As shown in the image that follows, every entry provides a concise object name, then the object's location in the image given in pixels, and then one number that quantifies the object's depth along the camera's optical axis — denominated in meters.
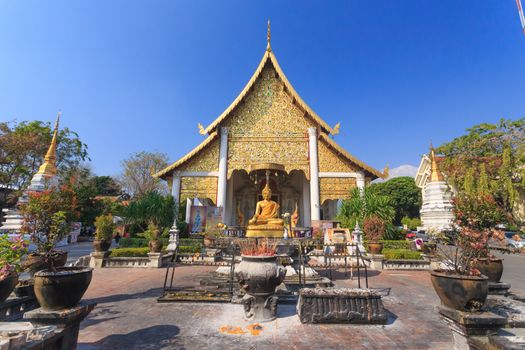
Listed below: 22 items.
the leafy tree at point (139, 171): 28.75
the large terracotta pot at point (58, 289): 2.63
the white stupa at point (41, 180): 11.33
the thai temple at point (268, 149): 15.12
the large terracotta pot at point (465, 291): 2.73
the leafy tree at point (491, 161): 17.61
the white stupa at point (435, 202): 13.81
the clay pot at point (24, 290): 4.37
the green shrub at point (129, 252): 9.57
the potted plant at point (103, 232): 8.89
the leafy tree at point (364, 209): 12.52
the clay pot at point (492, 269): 4.40
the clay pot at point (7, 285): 3.67
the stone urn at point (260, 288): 3.96
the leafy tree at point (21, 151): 19.08
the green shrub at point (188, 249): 11.25
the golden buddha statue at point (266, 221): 9.13
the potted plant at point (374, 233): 9.49
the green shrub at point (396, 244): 11.59
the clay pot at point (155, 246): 9.45
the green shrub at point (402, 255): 9.88
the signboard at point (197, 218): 14.15
